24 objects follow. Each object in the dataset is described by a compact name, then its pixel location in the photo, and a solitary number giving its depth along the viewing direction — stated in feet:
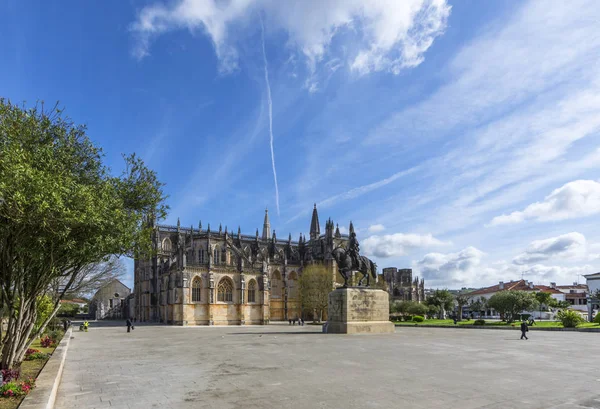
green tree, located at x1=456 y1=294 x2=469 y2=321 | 222.99
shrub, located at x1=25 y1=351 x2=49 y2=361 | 50.64
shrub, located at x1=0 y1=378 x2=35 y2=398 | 28.91
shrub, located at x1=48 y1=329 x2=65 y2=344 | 77.95
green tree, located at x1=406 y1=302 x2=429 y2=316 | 210.92
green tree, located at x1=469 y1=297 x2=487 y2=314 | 226.30
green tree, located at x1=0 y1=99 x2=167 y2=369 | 28.50
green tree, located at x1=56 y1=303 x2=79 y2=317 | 262.67
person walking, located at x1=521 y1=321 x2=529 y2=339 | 85.97
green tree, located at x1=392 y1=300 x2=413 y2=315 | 220.02
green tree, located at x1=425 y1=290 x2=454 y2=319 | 221.66
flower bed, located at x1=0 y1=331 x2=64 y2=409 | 28.58
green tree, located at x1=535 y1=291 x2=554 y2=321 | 208.03
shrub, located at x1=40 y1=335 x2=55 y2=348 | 68.33
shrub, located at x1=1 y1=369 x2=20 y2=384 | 32.78
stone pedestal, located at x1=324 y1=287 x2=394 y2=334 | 91.81
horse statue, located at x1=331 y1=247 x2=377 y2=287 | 94.94
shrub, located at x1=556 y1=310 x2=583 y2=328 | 122.11
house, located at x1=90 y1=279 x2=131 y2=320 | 278.46
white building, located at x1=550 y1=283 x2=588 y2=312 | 289.33
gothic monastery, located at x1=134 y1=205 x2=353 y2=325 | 185.06
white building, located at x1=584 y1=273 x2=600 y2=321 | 229.76
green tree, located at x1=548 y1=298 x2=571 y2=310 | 217.97
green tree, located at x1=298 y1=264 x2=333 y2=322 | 192.34
